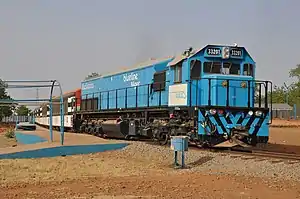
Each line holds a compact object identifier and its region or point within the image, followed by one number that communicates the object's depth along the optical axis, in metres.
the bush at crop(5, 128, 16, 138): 36.20
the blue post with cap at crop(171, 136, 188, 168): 12.28
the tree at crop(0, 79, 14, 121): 66.36
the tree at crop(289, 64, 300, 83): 101.44
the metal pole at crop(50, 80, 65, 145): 17.88
